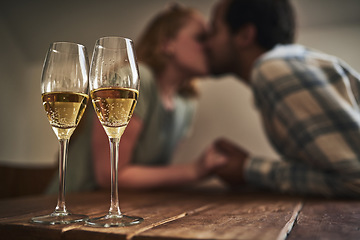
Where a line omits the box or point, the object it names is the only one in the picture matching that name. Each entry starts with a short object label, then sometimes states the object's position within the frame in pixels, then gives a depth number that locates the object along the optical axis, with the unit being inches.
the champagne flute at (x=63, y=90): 21.5
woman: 52.6
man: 38.1
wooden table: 16.6
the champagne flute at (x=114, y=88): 20.6
